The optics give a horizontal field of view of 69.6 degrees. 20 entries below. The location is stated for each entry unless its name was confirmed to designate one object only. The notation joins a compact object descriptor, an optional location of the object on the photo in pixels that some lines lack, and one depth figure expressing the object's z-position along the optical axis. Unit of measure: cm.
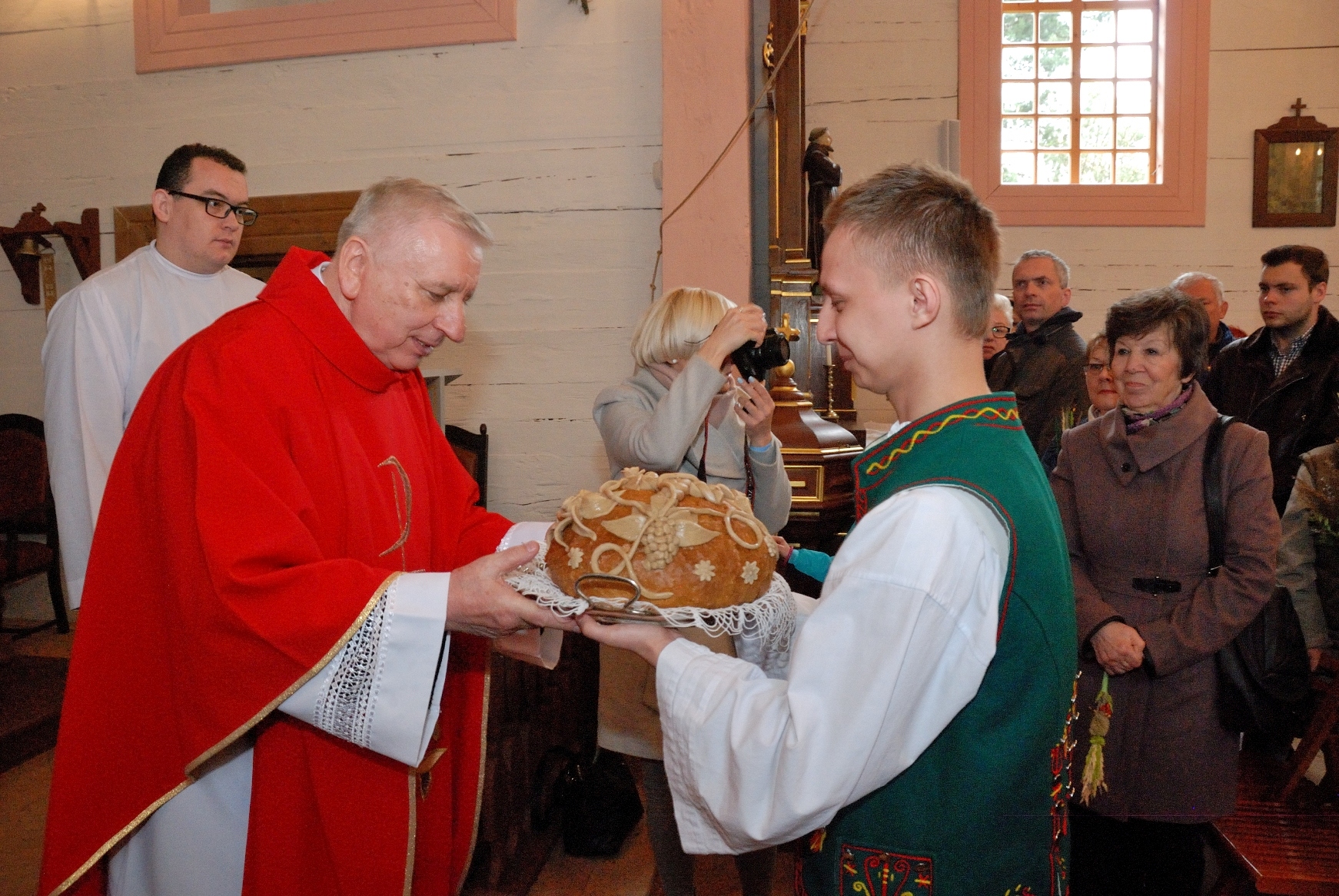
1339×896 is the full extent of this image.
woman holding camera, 268
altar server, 301
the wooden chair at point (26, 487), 522
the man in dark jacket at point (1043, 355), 415
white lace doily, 150
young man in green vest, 117
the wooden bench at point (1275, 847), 233
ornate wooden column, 340
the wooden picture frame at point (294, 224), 503
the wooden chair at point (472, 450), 480
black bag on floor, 358
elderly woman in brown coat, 242
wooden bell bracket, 523
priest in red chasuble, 165
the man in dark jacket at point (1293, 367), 373
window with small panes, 709
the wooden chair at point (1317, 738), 268
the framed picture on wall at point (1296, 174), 650
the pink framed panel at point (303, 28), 481
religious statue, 443
